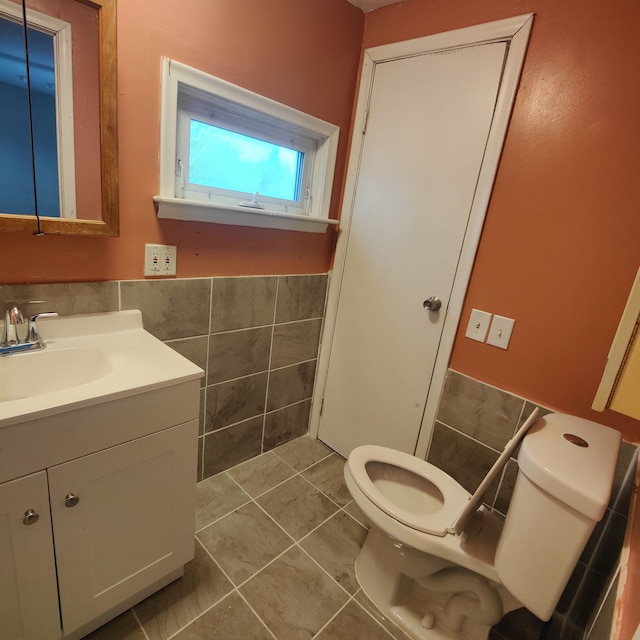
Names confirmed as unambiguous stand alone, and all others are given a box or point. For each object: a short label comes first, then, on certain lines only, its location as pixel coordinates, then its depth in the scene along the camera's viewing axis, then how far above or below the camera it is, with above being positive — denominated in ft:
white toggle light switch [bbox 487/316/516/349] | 4.52 -0.99
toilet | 2.72 -2.76
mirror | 3.10 +0.63
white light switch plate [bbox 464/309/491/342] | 4.70 -0.99
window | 4.13 +0.75
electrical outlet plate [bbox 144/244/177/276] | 4.26 -0.65
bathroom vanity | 2.68 -2.22
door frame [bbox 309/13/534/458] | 4.20 +1.04
